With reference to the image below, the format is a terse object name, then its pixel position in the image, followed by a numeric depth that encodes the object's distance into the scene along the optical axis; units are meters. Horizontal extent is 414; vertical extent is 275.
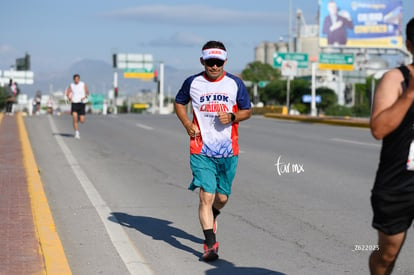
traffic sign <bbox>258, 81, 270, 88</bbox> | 102.01
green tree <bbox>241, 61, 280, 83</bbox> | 134.62
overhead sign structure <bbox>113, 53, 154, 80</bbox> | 101.56
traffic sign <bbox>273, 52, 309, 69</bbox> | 64.33
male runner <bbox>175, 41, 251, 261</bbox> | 6.87
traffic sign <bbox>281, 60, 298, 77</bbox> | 61.37
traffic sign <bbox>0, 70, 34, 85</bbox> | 77.94
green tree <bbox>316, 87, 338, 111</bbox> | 83.25
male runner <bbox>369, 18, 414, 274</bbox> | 4.20
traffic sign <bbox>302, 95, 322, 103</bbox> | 67.16
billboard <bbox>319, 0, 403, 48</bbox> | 61.12
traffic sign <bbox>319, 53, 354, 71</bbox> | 59.56
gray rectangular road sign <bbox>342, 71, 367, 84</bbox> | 60.82
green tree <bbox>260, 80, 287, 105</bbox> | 101.44
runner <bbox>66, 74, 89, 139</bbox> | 21.82
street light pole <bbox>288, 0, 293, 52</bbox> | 63.59
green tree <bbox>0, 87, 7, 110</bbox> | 76.99
